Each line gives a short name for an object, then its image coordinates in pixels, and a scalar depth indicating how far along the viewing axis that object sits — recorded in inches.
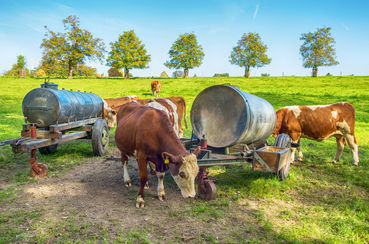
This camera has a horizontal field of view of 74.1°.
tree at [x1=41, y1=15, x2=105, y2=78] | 1917.8
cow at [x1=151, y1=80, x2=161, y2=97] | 1026.6
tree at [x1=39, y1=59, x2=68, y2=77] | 2994.1
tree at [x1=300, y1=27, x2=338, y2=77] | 2139.5
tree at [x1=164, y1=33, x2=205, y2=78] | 2183.8
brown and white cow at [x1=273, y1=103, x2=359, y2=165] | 307.7
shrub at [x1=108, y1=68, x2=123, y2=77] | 3380.9
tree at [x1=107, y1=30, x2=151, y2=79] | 2142.0
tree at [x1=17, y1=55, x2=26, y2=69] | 2888.8
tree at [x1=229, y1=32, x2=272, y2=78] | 2261.3
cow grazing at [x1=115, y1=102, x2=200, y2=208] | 172.7
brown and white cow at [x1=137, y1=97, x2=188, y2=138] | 390.9
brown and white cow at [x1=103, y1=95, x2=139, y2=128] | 464.8
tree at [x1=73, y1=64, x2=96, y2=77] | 3689.5
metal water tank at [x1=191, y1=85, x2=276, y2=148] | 224.2
